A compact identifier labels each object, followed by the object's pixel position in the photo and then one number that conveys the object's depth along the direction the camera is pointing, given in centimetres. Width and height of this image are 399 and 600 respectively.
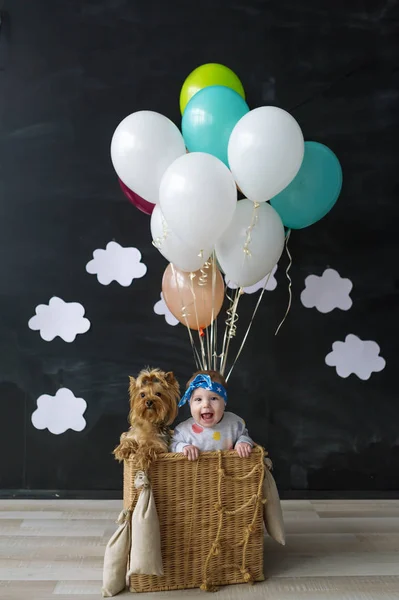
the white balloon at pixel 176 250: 228
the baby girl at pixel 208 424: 227
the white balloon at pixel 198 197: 208
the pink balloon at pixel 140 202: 263
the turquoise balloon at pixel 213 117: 228
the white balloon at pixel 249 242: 229
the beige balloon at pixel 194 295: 250
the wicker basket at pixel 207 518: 216
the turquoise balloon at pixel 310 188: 243
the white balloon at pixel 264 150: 209
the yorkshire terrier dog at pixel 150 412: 219
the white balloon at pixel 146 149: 225
